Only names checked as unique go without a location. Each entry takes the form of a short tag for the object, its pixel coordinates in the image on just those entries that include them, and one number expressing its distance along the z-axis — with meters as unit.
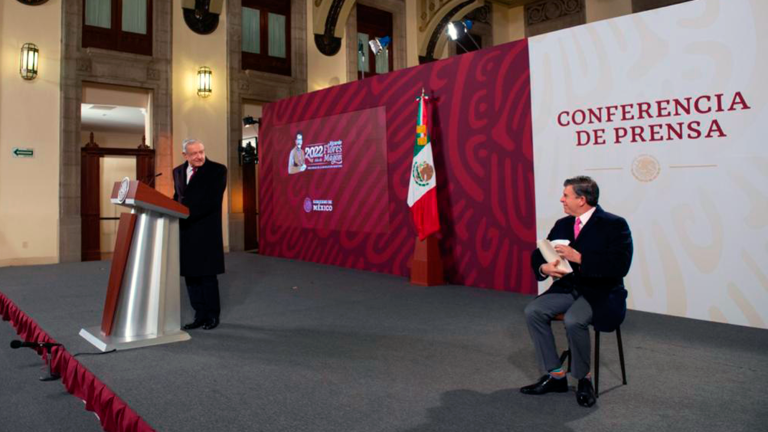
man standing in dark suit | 3.71
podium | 3.29
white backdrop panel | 3.91
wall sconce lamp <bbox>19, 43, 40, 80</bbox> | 7.73
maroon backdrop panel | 5.37
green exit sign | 7.73
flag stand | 5.83
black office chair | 2.48
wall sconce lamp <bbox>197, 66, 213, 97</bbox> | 9.29
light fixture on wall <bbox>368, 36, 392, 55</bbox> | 8.20
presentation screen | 6.88
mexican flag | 5.87
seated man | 2.37
